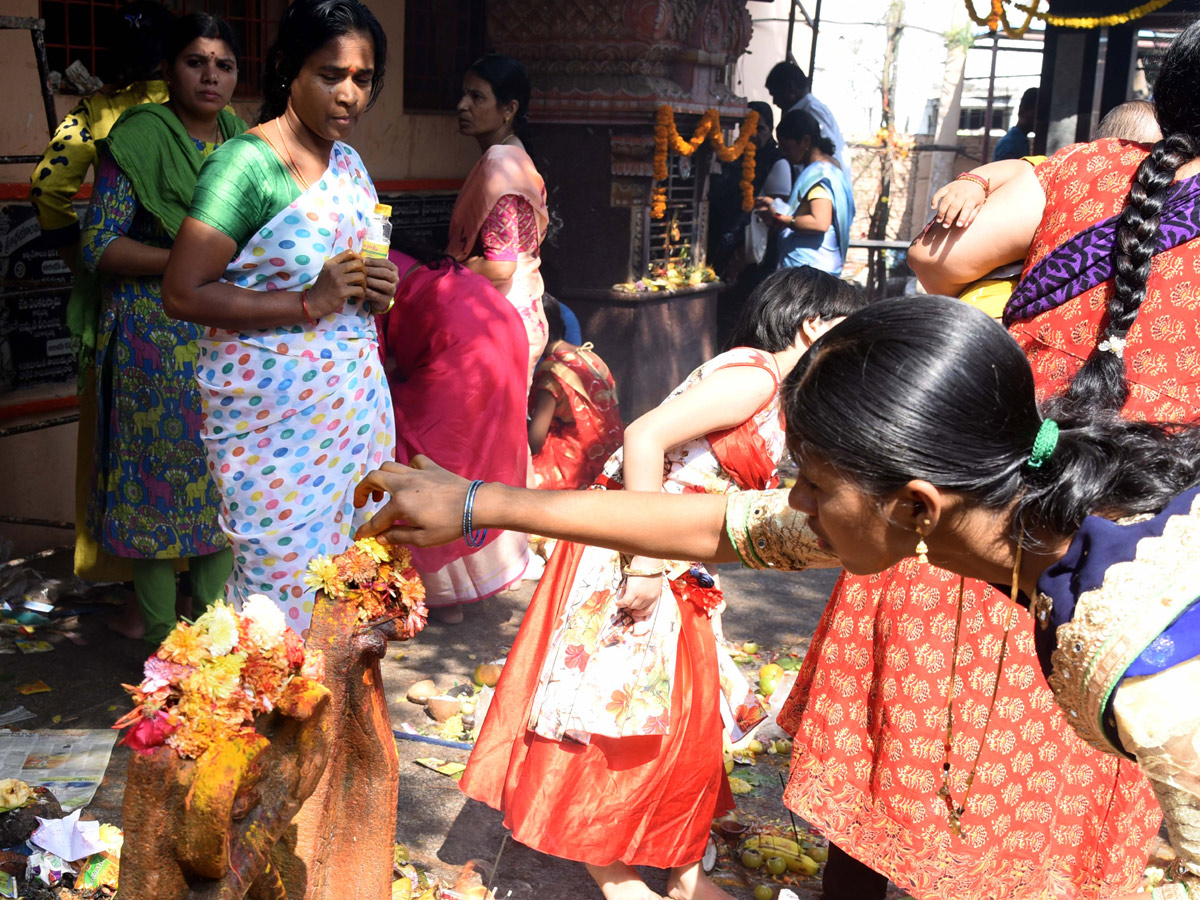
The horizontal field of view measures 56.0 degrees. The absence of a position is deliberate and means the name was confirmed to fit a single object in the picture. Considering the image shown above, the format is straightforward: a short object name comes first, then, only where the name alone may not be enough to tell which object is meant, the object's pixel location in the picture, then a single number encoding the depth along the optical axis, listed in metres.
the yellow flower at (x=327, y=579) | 1.97
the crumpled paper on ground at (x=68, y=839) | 2.82
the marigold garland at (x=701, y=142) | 6.97
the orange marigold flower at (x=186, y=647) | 1.62
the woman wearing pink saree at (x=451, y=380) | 4.69
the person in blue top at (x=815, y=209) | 7.39
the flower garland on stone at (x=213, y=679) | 1.58
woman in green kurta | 3.63
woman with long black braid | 2.25
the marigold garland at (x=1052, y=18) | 7.45
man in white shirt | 7.94
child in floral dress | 2.80
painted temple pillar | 6.82
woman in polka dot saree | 2.99
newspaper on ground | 3.13
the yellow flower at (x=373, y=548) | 1.99
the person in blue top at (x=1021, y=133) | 10.55
